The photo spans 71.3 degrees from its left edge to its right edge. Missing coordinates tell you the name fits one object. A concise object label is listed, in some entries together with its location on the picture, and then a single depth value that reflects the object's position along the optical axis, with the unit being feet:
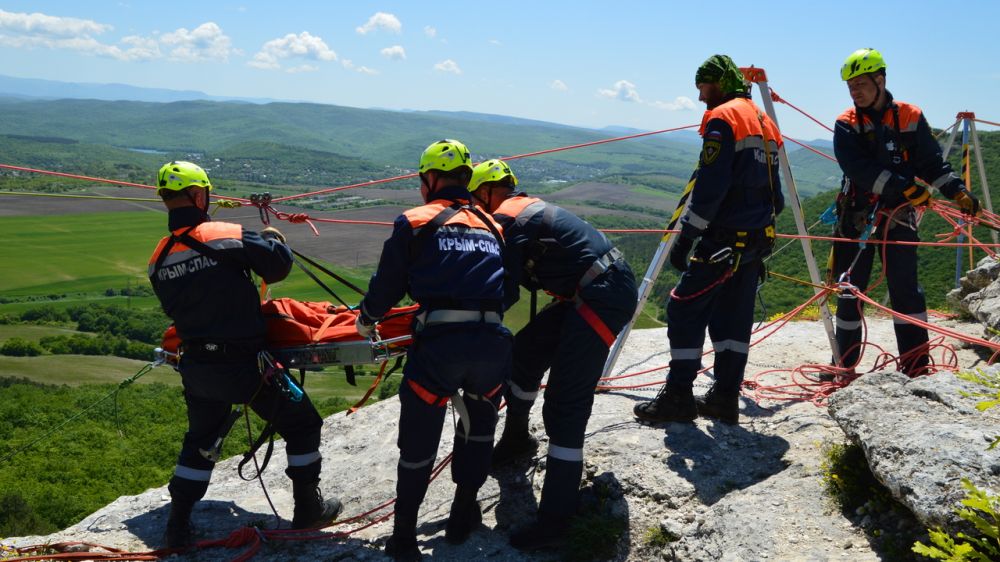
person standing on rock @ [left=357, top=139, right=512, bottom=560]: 13.80
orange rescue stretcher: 16.03
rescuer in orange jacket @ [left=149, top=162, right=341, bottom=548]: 14.93
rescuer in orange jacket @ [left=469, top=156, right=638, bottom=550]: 14.94
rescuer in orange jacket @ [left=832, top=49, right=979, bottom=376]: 19.31
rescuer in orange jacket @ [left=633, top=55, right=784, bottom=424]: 16.67
